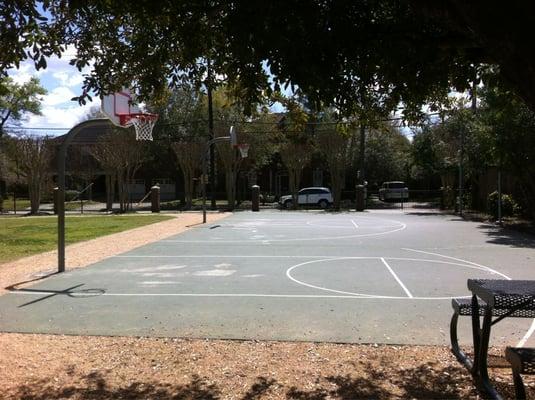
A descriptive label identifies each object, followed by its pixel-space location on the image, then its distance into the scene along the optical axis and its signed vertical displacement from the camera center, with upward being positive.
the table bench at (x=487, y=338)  4.09 -1.31
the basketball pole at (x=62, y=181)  12.38 +0.17
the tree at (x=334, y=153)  39.00 +2.29
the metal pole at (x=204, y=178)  27.84 +0.47
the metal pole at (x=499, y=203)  24.78 -0.83
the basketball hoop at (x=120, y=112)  12.68 +1.79
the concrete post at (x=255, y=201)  37.75 -0.96
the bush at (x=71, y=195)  56.11 -0.67
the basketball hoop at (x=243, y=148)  36.66 +2.52
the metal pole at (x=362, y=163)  41.66 +1.71
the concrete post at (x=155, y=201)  38.38 -0.91
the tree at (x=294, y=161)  39.94 +1.82
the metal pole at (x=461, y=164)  31.09 +1.15
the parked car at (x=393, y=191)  48.89 -0.49
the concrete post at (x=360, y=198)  37.31 -0.82
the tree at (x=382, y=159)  50.34 +2.41
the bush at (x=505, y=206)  27.14 -1.05
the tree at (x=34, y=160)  38.00 +1.98
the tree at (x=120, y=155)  39.41 +2.34
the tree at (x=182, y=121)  46.75 +5.61
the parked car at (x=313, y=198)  42.34 -0.90
